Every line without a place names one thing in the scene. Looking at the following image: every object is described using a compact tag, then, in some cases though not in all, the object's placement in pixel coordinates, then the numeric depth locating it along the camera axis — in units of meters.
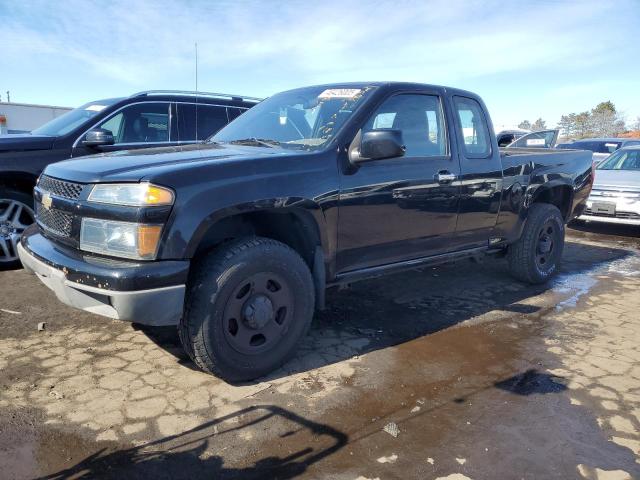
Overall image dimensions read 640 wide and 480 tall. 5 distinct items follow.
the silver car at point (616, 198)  8.06
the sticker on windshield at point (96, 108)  5.51
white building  19.28
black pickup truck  2.64
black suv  4.95
